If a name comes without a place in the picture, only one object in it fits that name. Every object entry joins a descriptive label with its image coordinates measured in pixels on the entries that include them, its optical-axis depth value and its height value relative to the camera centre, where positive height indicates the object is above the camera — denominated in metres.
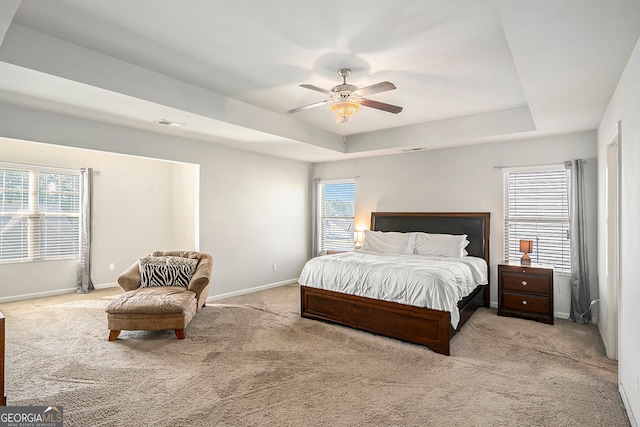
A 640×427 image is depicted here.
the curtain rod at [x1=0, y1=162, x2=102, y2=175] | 5.30 +0.82
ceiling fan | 3.21 +1.15
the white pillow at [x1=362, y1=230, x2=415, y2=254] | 5.44 -0.38
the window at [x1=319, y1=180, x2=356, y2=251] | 6.98 +0.09
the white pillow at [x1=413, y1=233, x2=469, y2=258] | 5.05 -0.39
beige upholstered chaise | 3.63 -1.00
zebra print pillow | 4.43 -0.70
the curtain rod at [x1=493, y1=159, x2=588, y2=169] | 4.69 +0.77
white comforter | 3.50 -0.67
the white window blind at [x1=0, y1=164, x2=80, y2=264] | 5.37 +0.05
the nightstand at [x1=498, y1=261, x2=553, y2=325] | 4.35 -0.94
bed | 3.49 -1.03
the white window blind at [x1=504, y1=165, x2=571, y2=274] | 4.76 +0.06
